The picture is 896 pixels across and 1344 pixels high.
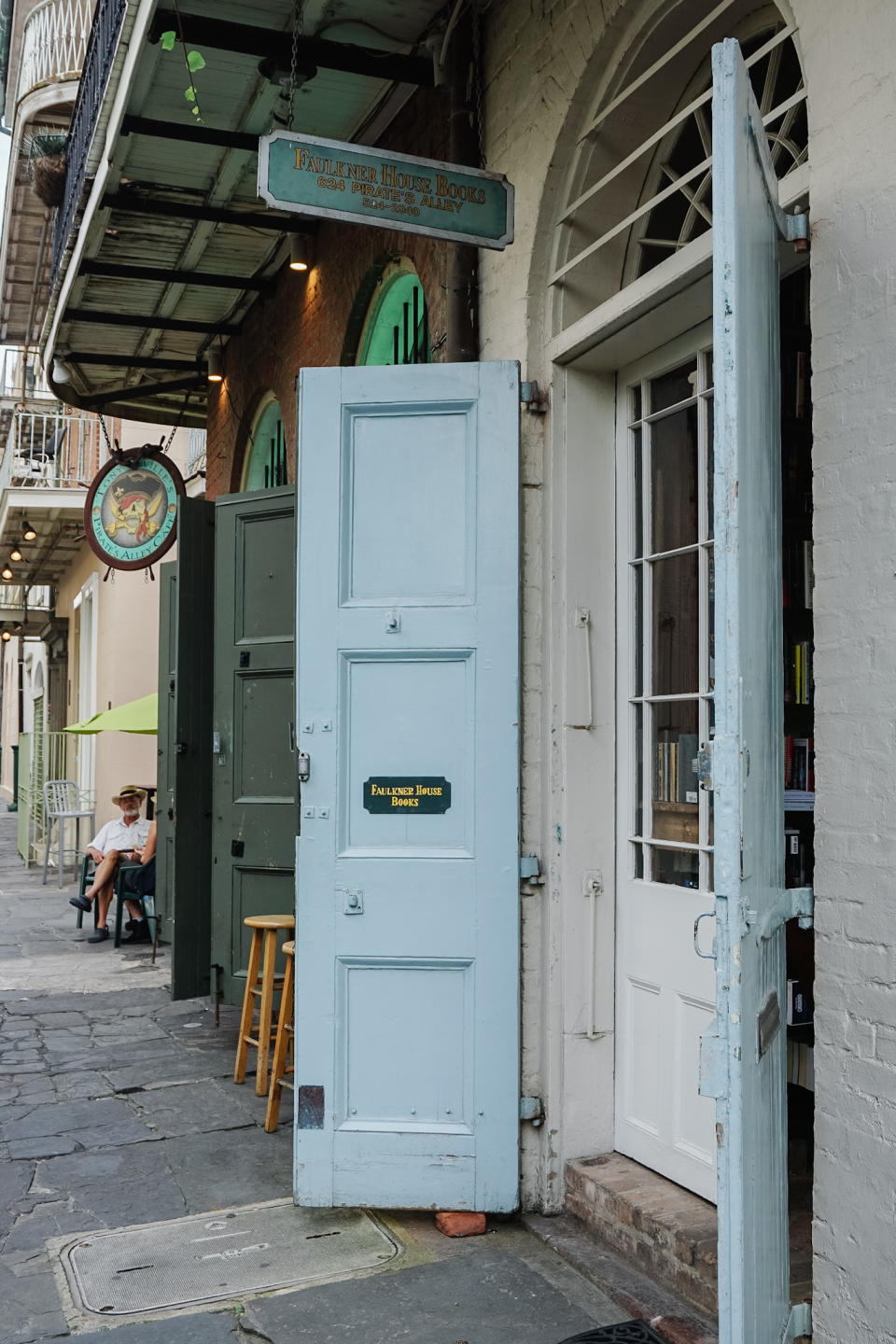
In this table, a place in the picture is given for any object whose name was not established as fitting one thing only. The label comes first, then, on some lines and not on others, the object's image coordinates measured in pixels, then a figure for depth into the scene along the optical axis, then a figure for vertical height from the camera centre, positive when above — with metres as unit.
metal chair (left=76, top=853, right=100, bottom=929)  11.44 -1.43
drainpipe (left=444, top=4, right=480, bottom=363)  4.92 +1.97
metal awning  5.24 +3.03
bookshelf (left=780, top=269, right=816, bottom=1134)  4.65 +0.34
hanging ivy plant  4.98 +2.78
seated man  11.16 -1.07
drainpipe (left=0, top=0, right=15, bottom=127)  17.06 +9.79
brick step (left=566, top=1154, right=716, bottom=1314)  3.69 -1.59
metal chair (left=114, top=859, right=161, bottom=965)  10.50 -1.43
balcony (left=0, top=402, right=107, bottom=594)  15.84 +3.29
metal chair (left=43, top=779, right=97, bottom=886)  15.52 -0.94
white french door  4.14 -0.08
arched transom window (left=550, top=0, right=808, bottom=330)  3.82 +2.03
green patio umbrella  10.73 +0.12
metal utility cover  3.82 -1.76
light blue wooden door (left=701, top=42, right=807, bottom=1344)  2.43 -0.07
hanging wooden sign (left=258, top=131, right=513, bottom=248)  4.13 +1.91
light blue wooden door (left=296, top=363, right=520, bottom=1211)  4.37 -0.22
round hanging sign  9.20 +1.70
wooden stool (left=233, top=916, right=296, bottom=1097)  5.66 -1.23
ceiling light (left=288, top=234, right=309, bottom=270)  7.47 +2.96
